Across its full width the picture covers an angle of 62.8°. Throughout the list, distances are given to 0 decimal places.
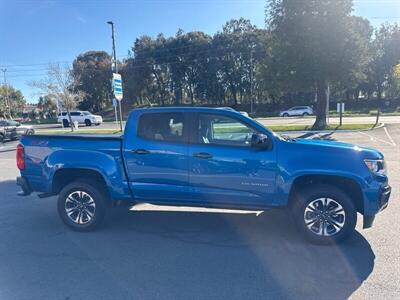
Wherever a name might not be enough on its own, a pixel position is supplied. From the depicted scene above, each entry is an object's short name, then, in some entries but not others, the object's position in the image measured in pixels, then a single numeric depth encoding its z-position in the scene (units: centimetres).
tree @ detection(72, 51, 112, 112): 6512
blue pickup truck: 438
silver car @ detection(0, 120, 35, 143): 2136
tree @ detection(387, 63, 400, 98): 4820
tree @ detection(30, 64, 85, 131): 3164
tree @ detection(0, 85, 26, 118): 6731
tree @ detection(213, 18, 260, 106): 5331
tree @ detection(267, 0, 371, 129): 1864
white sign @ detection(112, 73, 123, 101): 1911
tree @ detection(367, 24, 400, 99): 5300
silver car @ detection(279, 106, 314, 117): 4325
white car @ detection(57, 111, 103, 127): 3716
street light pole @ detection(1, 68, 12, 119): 6581
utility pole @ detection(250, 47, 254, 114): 5145
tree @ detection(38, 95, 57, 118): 6704
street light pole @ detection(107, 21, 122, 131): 2224
